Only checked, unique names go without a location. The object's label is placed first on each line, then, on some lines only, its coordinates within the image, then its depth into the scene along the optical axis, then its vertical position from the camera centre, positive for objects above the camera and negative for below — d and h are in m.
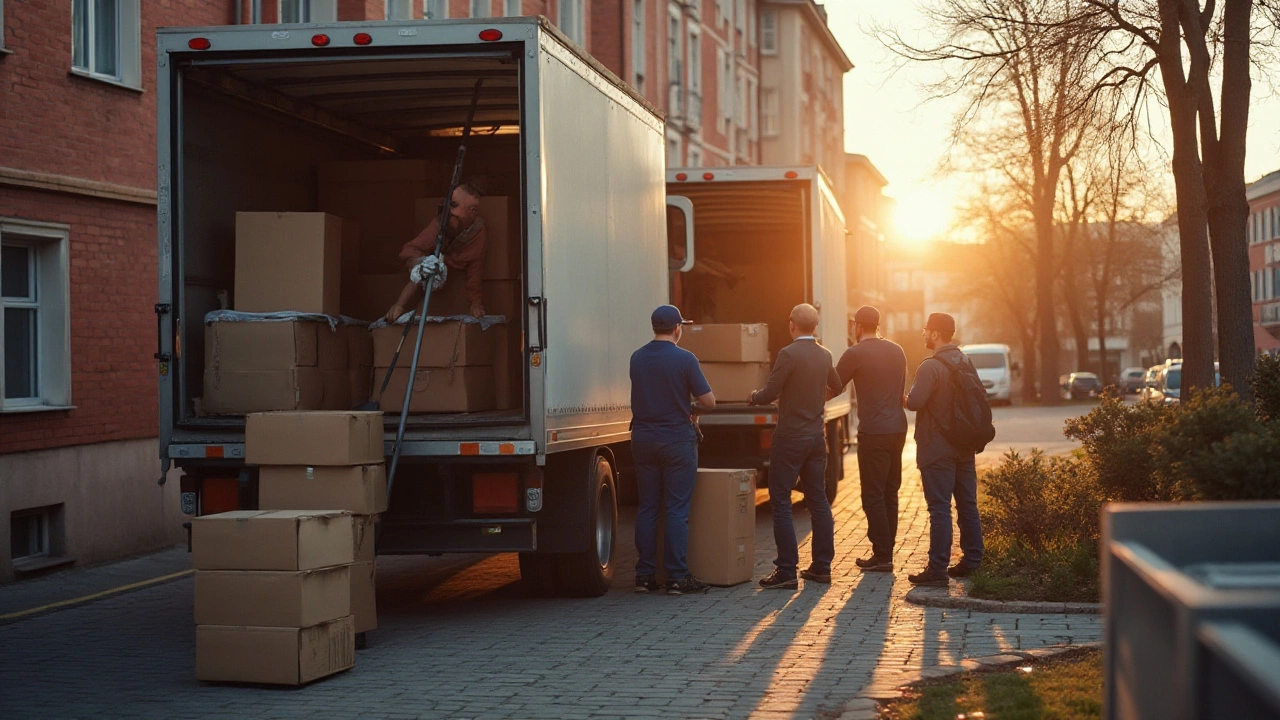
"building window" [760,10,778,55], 58.38 +12.60
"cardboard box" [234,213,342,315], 9.65 +0.74
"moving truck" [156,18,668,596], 9.04 +0.99
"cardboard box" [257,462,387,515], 8.26 -0.54
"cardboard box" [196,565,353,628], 7.44 -1.01
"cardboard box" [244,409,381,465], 8.26 -0.29
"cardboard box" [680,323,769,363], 14.99 +0.33
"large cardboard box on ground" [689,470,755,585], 10.84 -1.03
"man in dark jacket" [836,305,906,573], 11.26 -0.29
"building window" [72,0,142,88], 14.27 +3.18
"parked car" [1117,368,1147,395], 81.00 -0.40
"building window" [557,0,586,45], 33.03 +7.55
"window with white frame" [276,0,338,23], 19.12 +4.60
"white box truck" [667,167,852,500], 15.32 +1.22
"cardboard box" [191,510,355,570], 7.49 -0.74
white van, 56.25 +0.21
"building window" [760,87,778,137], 58.66 +9.72
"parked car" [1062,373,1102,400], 63.84 -0.54
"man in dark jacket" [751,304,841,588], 10.85 -0.45
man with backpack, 10.45 -0.45
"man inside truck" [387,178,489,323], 10.20 +0.89
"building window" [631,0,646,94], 37.39 +7.91
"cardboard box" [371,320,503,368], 9.67 +0.23
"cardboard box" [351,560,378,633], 8.21 -1.11
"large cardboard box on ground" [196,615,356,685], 7.43 -1.27
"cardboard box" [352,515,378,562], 8.25 -0.80
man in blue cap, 10.45 -0.40
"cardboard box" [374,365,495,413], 9.61 -0.06
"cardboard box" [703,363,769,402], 15.03 -0.02
